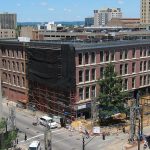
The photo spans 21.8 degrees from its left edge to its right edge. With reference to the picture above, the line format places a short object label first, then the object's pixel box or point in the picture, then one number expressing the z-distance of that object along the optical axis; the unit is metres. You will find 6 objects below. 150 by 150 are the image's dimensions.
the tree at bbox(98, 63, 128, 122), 70.50
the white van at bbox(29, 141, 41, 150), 58.09
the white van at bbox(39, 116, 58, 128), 71.91
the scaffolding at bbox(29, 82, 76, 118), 74.53
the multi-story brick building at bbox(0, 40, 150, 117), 73.69
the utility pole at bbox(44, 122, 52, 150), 54.56
